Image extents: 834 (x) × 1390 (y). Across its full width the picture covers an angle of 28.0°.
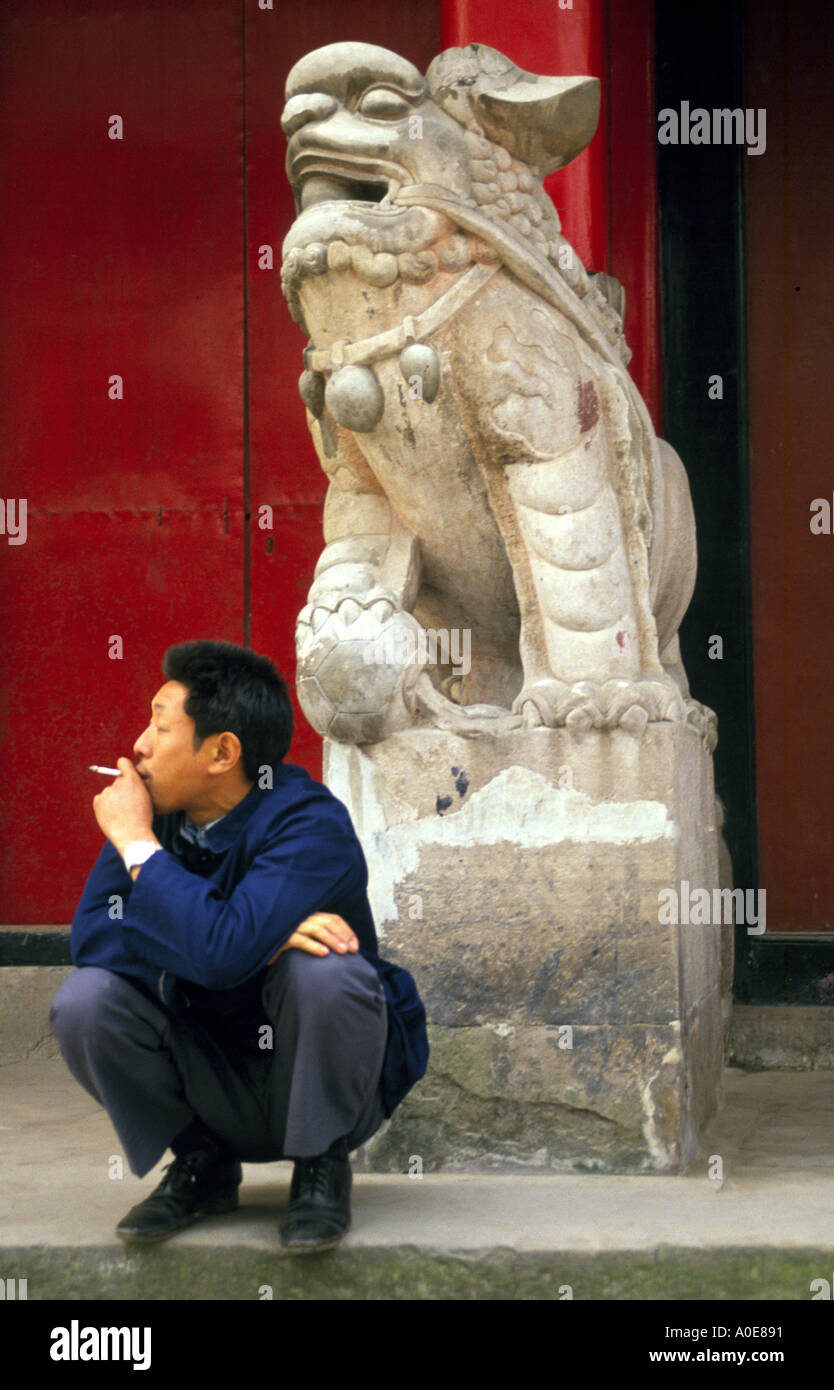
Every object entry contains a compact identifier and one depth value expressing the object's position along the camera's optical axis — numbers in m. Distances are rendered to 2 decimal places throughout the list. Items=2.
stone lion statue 2.96
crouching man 2.29
